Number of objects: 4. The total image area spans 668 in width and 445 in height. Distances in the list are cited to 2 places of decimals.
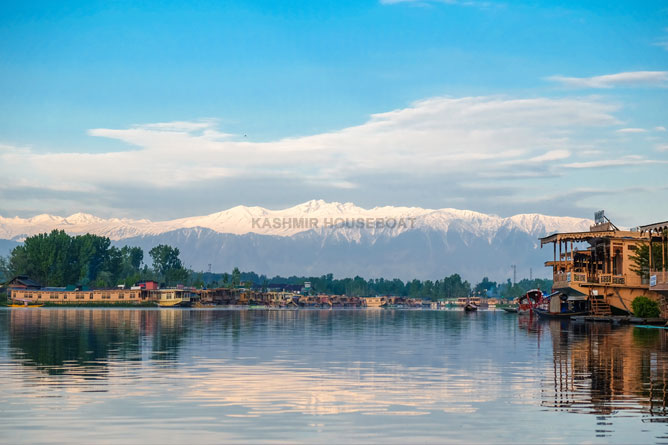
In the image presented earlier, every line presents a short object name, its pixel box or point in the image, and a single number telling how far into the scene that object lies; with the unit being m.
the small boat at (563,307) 99.69
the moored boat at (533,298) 142.62
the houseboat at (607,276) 94.11
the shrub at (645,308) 81.19
